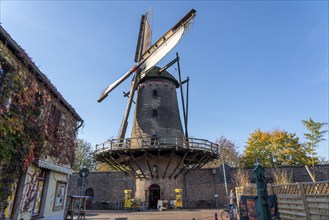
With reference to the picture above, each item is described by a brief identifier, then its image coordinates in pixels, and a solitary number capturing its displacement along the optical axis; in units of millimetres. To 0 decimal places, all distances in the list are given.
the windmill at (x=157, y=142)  15219
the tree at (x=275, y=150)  27828
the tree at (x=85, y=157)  38281
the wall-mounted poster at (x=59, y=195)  9224
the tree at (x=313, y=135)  24016
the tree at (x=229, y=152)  34500
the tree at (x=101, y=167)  36369
